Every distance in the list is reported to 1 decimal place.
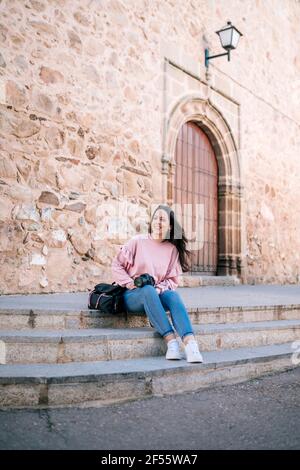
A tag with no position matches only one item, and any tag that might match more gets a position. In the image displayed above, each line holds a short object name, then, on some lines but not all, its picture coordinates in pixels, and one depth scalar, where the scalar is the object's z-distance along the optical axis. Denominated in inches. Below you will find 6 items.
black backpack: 114.0
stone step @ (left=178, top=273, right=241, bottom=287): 250.8
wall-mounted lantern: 252.8
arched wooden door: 265.7
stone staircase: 85.4
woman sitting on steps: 108.3
